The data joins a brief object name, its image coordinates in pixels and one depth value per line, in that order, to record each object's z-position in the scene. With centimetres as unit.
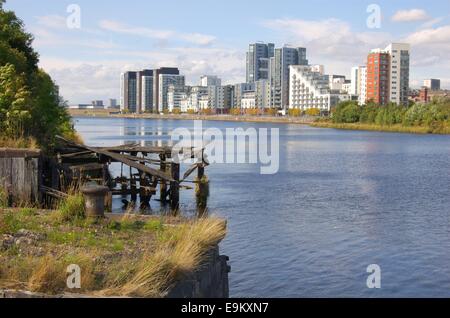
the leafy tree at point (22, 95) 2469
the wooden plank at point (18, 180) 1916
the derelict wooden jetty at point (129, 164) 2805
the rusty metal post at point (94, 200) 1463
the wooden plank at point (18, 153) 1889
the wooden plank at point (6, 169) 1894
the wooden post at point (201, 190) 3302
